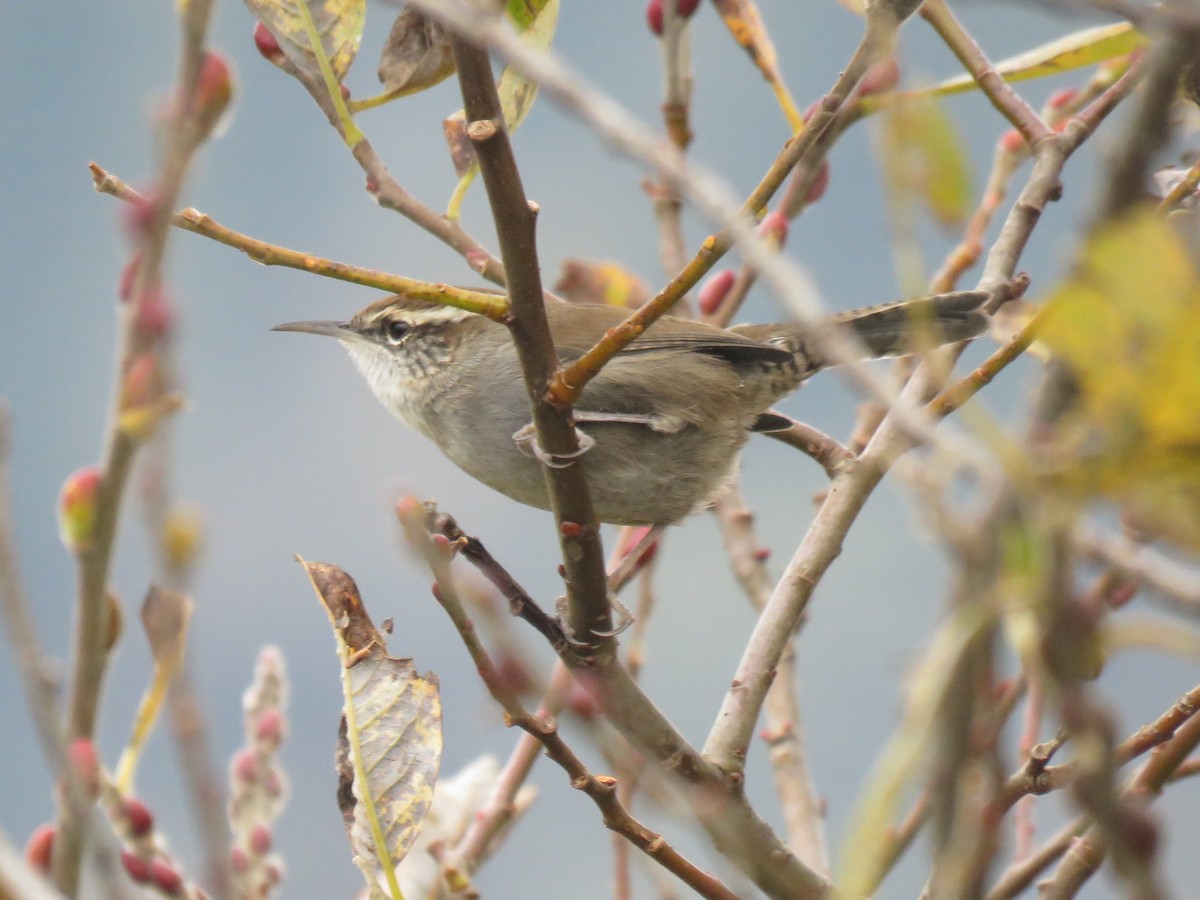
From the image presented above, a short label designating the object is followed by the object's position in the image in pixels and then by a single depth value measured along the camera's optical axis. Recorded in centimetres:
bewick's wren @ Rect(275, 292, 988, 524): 760
